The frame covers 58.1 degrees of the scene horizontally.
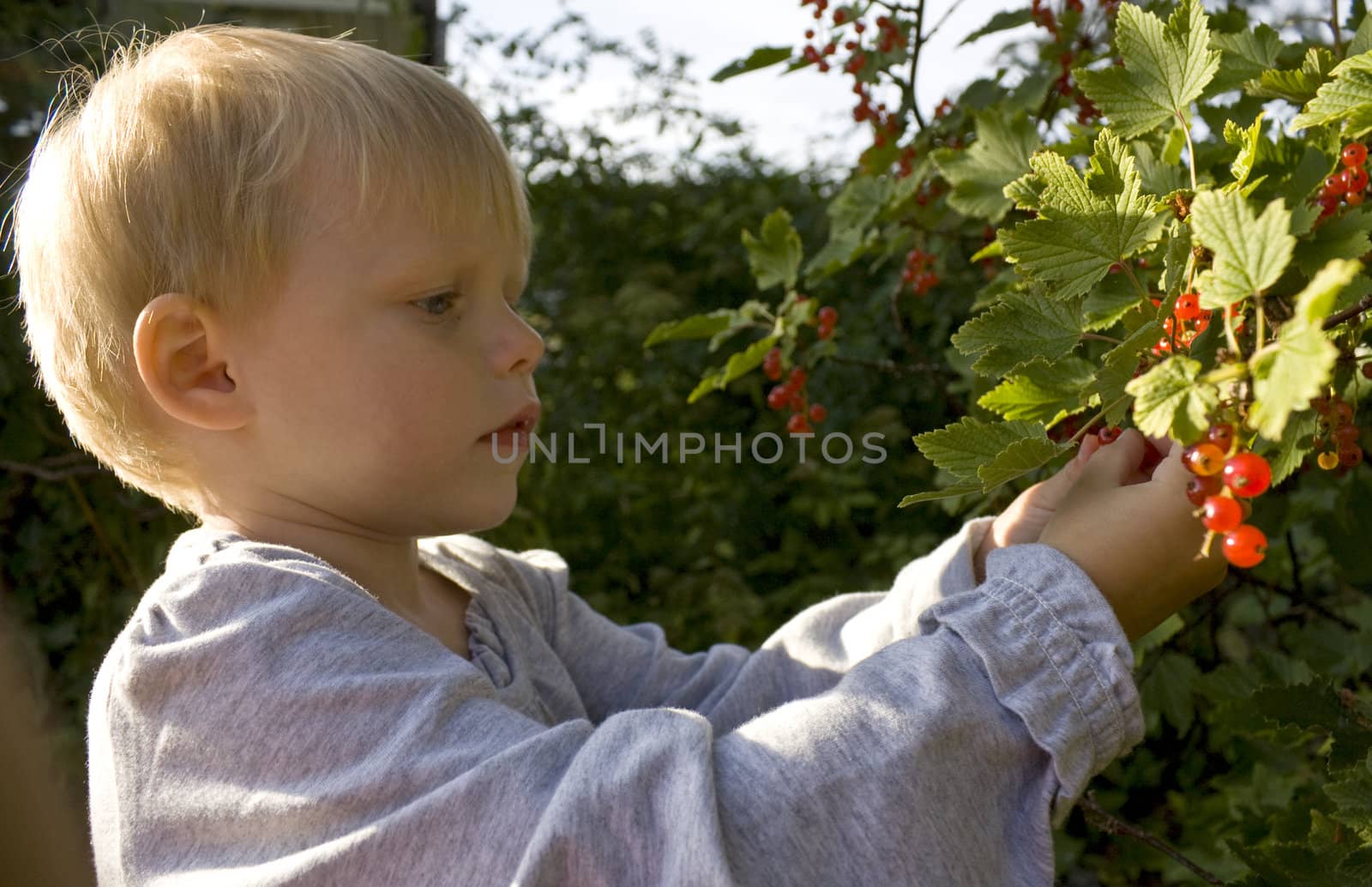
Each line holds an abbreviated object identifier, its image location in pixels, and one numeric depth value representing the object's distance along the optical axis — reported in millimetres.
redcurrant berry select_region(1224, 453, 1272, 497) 513
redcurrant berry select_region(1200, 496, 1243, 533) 551
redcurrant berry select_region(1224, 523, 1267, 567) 557
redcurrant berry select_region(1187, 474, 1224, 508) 585
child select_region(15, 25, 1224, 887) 717
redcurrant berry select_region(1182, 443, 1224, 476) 520
